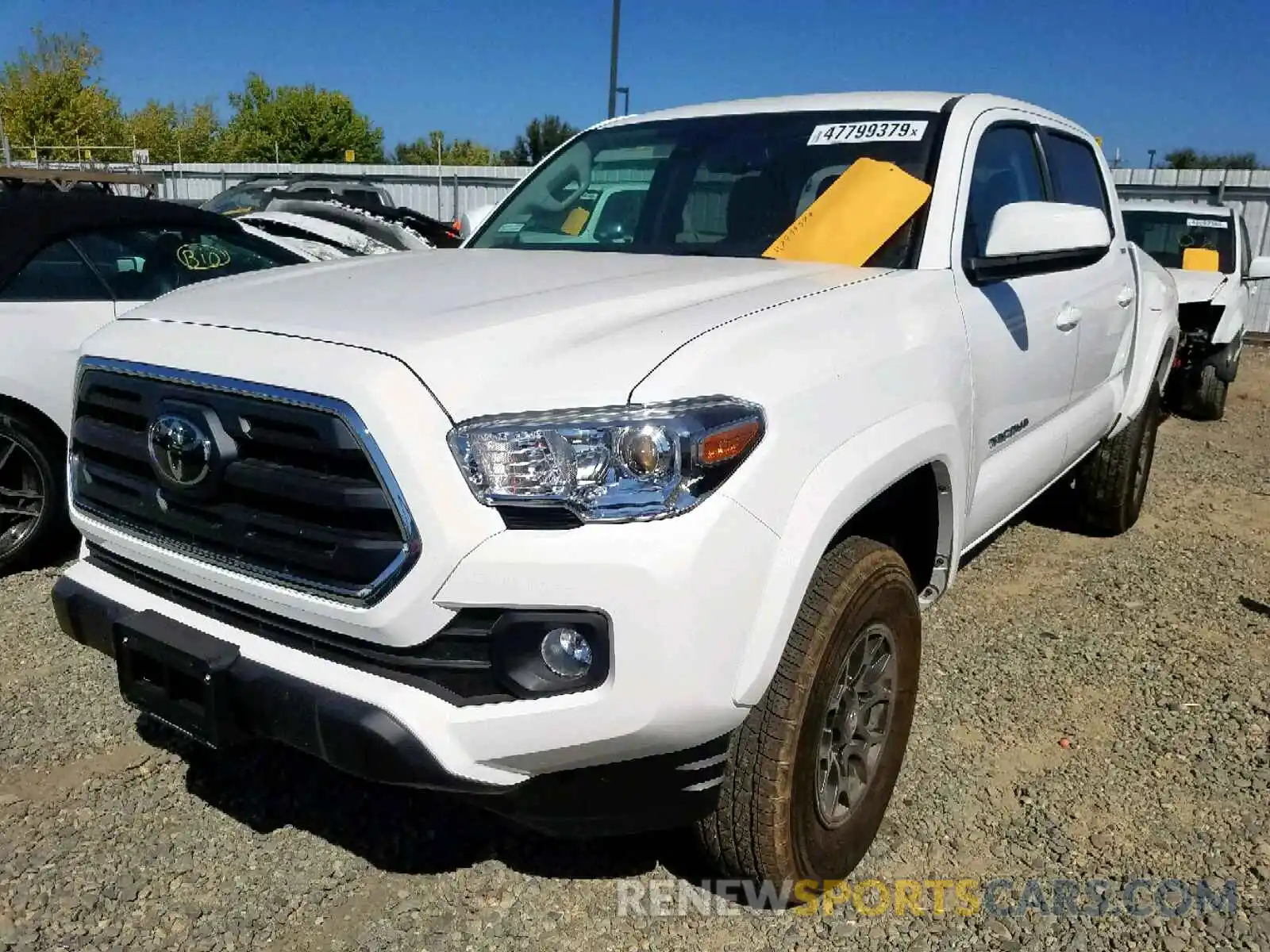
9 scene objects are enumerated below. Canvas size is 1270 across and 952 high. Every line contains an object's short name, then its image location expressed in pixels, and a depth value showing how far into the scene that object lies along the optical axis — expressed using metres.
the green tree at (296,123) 65.25
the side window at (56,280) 4.24
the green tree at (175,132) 53.97
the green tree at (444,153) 82.81
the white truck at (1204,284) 8.35
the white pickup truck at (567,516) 1.78
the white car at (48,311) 4.15
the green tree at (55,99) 43.53
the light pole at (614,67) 15.09
